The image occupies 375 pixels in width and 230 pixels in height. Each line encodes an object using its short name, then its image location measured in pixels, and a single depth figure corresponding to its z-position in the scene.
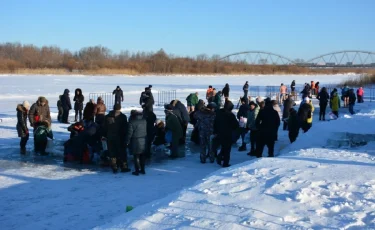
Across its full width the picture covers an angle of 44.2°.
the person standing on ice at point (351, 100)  22.23
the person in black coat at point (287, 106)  15.45
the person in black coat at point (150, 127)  11.45
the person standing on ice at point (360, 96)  29.03
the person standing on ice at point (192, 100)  20.23
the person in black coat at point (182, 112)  12.65
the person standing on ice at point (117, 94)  22.14
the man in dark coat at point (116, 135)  9.83
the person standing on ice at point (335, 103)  19.78
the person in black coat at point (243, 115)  12.68
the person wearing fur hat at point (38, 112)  12.22
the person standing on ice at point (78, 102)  18.14
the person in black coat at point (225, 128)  10.27
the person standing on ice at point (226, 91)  23.64
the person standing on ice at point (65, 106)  17.38
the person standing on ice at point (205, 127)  10.91
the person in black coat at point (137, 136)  9.45
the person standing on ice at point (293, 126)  12.79
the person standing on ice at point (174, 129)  11.43
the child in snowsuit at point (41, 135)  11.56
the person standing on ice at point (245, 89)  29.18
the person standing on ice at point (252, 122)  12.03
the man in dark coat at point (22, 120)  11.51
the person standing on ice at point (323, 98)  19.48
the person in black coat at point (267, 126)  10.77
